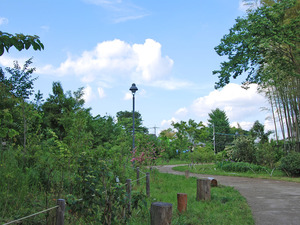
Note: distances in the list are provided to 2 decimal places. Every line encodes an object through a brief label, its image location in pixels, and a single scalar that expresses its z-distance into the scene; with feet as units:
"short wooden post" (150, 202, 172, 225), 14.25
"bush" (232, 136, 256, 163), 65.72
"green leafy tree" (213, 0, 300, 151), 44.93
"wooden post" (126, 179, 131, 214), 17.60
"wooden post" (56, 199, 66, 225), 10.82
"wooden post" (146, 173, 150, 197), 25.72
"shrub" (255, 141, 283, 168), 57.21
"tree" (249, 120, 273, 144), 69.69
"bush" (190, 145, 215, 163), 66.96
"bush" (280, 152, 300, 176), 47.03
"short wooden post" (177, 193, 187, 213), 20.04
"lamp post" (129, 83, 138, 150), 45.27
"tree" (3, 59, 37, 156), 50.03
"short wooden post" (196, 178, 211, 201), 24.95
